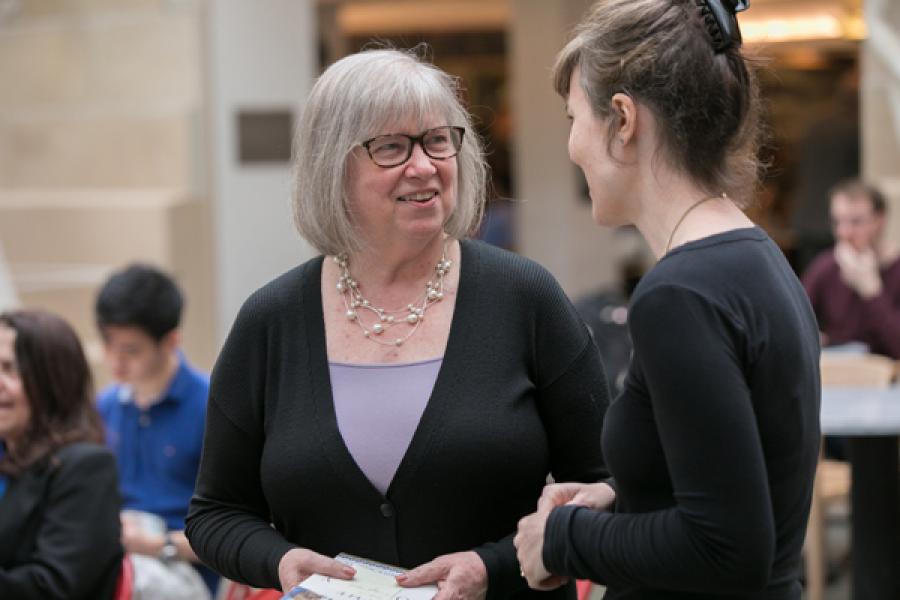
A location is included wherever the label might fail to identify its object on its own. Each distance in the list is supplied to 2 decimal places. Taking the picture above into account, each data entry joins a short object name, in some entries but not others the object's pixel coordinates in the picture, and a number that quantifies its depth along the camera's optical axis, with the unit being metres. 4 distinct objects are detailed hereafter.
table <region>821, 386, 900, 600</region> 9.19
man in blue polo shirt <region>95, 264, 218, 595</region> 8.44
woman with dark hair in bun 3.60
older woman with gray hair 4.87
